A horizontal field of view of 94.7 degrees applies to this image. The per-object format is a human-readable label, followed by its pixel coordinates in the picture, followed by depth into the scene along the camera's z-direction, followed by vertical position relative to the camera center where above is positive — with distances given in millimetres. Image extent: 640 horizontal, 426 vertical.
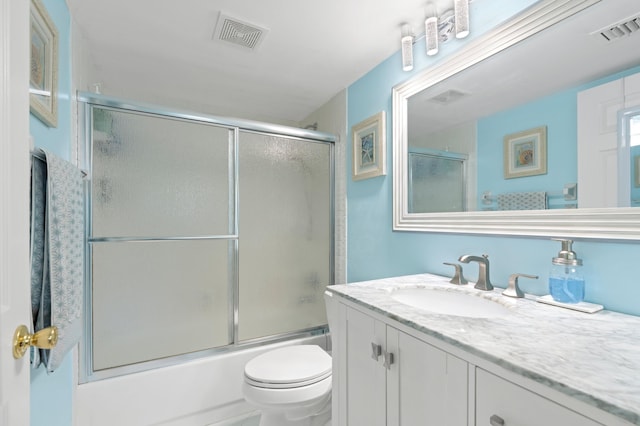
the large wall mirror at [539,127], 850 +316
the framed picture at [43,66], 953 +529
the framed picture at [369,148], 1739 +422
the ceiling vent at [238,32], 1449 +950
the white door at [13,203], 500 +23
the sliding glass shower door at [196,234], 1572 -116
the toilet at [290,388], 1313 -787
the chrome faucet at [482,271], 1130 -217
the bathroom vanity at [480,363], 501 -318
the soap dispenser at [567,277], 890 -195
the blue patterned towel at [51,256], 872 -123
